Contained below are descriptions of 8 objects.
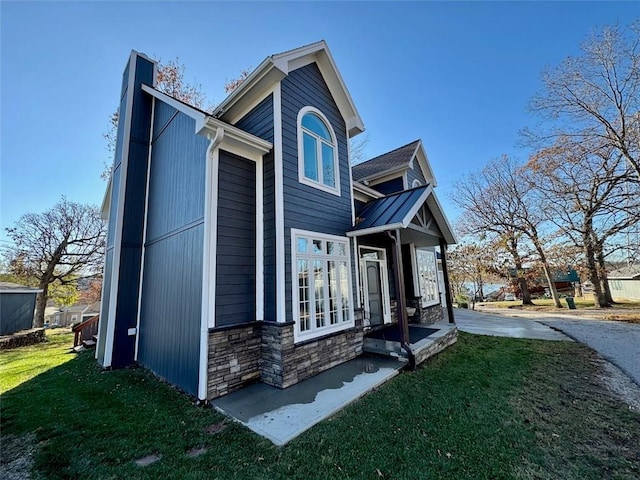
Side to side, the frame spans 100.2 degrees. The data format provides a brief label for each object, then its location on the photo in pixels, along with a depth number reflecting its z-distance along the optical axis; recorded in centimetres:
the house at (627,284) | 2442
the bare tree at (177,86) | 1367
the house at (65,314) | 3372
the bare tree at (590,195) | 1311
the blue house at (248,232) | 500
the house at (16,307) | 1260
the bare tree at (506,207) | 1838
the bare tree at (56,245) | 1666
